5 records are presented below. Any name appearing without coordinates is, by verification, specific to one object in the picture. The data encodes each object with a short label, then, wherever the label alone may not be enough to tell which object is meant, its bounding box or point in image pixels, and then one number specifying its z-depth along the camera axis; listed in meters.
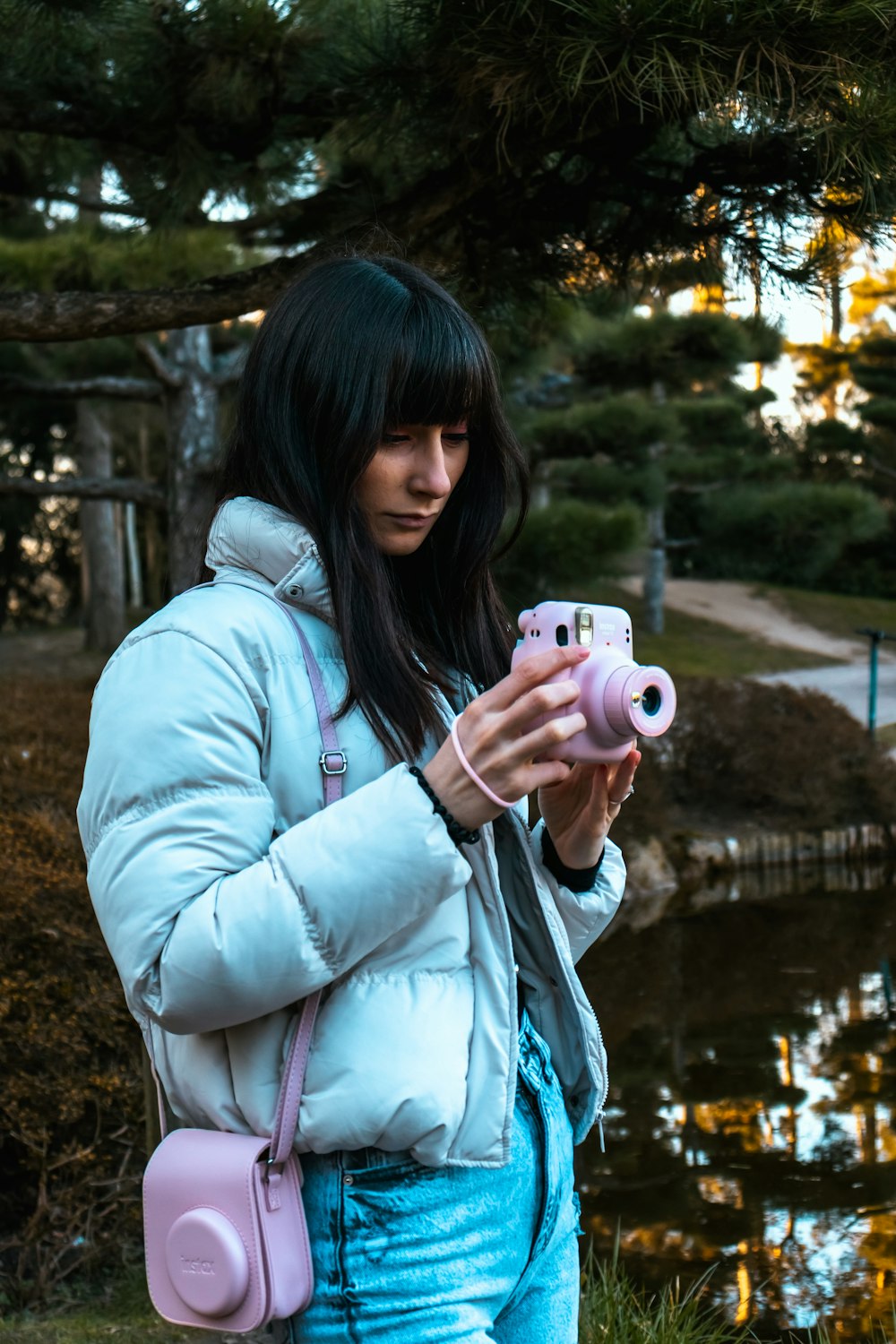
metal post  9.67
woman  1.06
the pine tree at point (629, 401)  10.84
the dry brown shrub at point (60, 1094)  2.86
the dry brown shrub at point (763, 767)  8.36
